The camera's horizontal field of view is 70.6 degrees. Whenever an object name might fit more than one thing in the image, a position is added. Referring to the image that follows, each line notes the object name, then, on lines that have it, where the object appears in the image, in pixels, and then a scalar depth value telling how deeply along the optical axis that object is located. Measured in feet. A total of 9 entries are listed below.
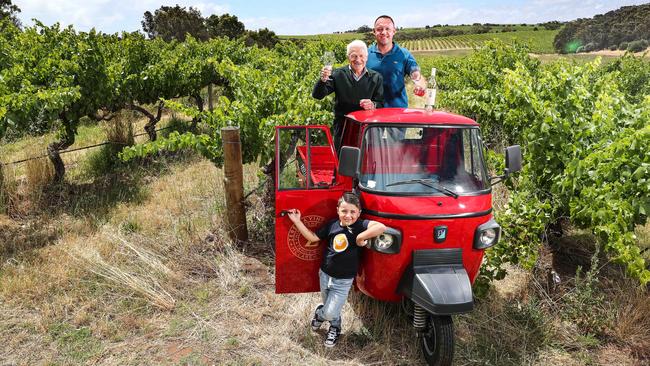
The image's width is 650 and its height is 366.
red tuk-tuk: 10.87
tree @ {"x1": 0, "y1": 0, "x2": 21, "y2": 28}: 128.98
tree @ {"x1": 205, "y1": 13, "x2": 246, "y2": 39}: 187.93
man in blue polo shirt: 16.94
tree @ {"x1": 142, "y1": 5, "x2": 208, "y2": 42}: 184.44
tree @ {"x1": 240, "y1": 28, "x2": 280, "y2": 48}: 160.56
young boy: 11.39
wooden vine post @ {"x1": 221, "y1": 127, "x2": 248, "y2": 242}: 17.11
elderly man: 14.88
